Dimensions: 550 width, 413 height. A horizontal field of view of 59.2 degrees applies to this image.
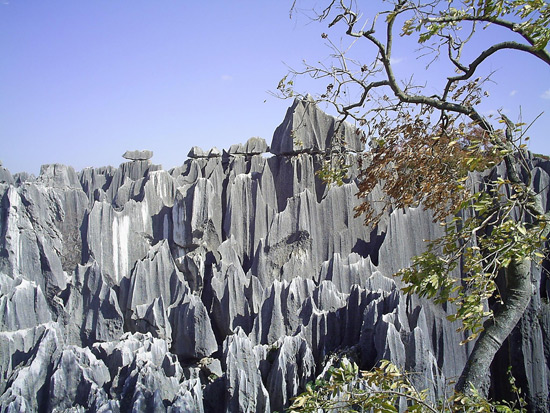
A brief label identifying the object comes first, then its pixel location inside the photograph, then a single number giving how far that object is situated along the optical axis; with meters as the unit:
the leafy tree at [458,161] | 3.26
